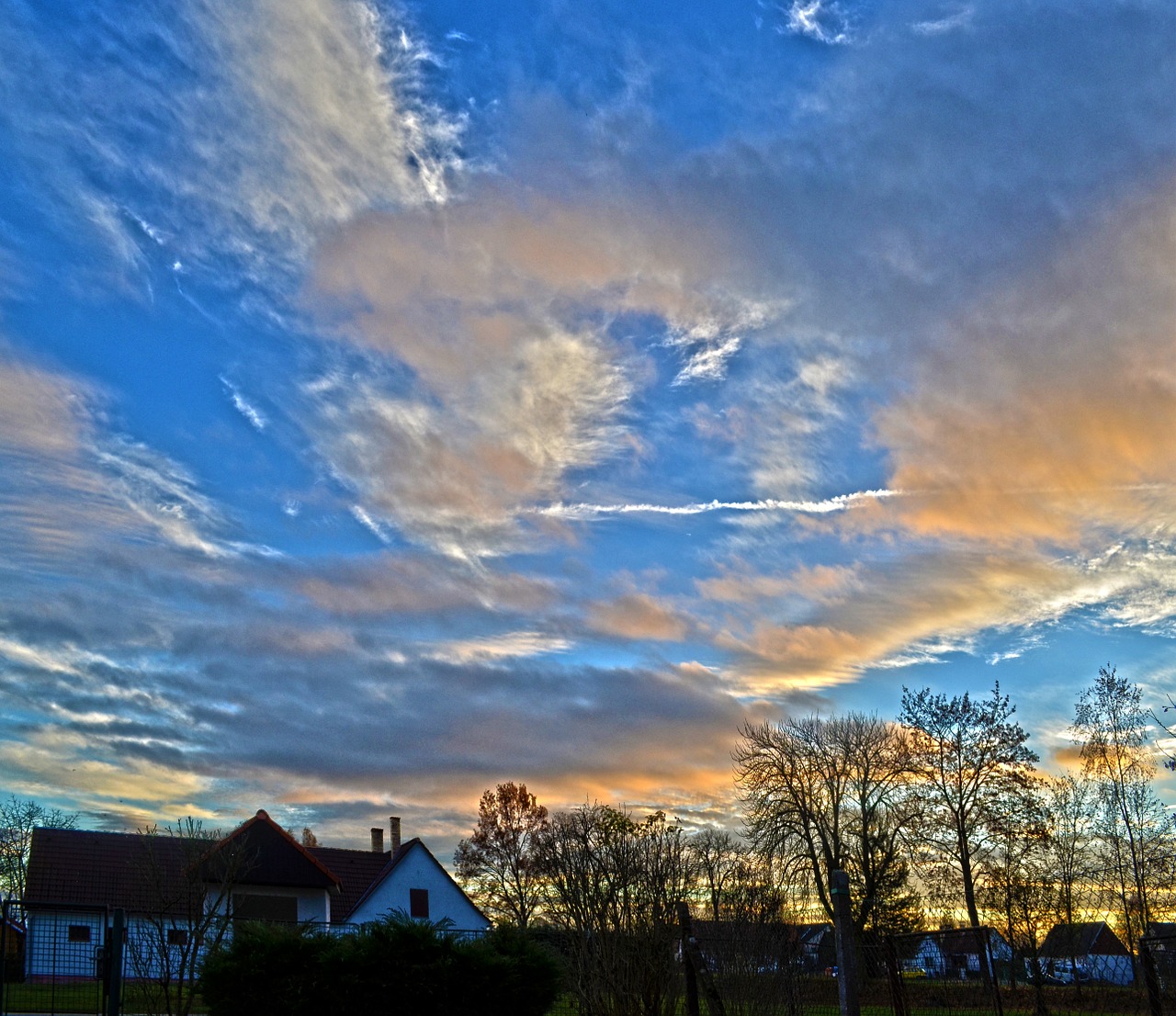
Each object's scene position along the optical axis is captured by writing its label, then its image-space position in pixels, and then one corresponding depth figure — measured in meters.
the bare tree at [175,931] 13.95
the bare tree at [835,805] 33.69
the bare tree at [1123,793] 27.38
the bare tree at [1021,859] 25.25
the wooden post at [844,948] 8.92
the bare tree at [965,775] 31.41
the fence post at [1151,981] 10.13
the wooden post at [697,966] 11.40
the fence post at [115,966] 11.08
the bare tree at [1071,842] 27.69
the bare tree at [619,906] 12.20
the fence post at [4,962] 10.88
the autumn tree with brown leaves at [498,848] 46.38
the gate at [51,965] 11.44
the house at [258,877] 17.62
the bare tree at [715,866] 12.68
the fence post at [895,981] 10.80
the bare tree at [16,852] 44.69
